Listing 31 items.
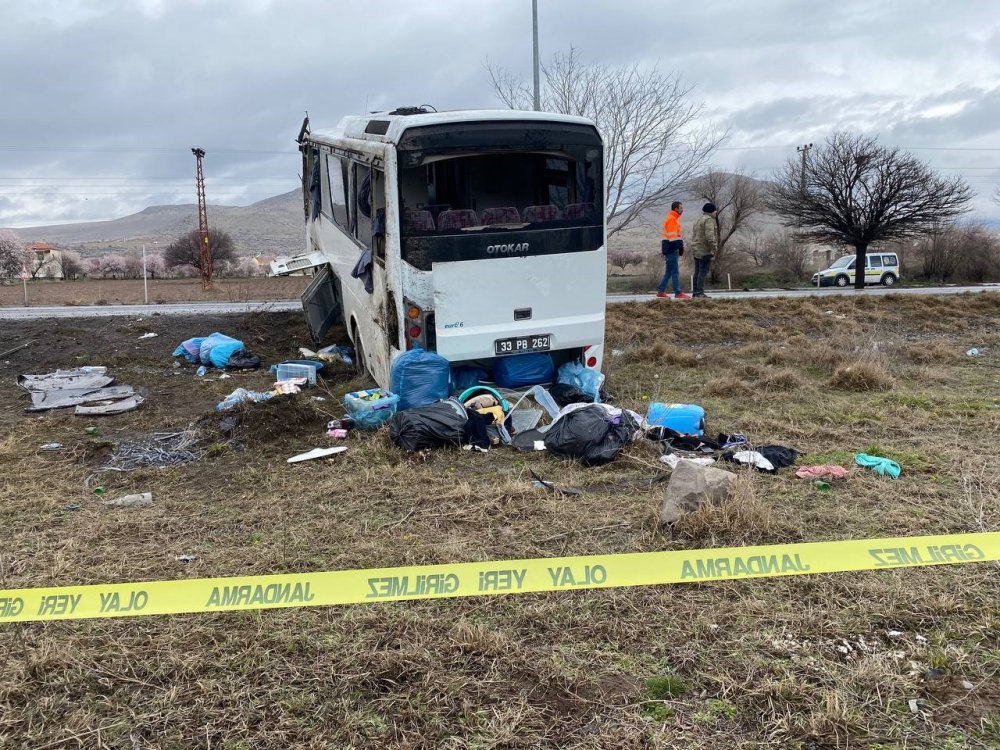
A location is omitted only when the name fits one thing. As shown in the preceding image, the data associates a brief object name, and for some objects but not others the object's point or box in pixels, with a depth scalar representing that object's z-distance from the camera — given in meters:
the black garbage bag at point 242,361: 10.62
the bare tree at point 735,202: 38.44
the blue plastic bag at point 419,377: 7.14
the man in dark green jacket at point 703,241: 17.47
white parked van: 34.24
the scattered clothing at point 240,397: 8.07
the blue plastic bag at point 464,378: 7.75
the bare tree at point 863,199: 29.14
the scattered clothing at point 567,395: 7.83
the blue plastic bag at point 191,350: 11.04
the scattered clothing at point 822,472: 5.64
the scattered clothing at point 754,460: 5.88
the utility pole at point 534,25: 20.31
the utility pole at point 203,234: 43.10
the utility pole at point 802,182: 30.72
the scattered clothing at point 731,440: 6.52
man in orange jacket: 16.09
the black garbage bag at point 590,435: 6.22
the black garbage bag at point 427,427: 6.52
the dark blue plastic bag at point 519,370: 7.77
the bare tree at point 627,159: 25.66
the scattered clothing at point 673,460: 6.08
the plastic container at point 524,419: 7.26
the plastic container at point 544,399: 7.55
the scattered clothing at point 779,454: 6.02
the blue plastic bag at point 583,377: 7.92
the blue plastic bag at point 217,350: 10.66
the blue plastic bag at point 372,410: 7.23
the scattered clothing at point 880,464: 5.67
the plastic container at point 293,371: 9.50
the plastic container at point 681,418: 6.99
